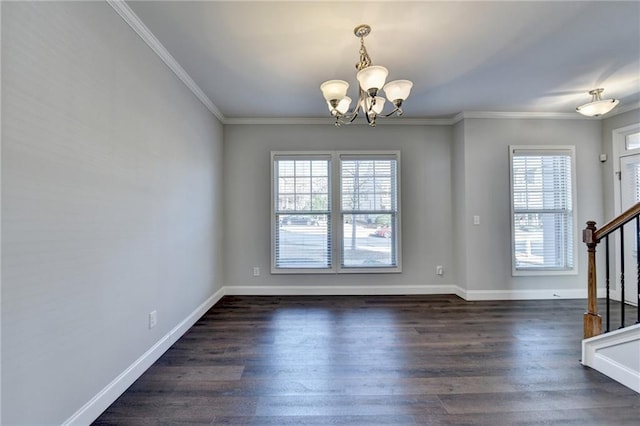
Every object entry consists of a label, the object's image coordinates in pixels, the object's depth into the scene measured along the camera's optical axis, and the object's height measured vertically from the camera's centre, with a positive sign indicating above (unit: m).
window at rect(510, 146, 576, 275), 3.97 +0.12
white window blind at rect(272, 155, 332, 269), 4.20 +0.10
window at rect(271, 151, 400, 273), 4.20 +0.07
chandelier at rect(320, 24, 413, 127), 1.94 +0.95
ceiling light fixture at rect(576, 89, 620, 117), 3.09 +1.22
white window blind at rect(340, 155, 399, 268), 4.20 +0.06
